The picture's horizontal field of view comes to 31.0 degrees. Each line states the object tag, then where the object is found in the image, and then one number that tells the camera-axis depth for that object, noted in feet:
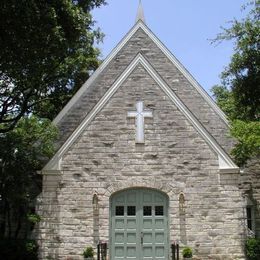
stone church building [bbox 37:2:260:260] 47.85
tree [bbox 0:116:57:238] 49.75
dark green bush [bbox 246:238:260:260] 47.75
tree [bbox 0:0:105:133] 39.91
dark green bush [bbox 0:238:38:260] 48.01
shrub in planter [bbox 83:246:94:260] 46.14
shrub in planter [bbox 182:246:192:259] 46.03
